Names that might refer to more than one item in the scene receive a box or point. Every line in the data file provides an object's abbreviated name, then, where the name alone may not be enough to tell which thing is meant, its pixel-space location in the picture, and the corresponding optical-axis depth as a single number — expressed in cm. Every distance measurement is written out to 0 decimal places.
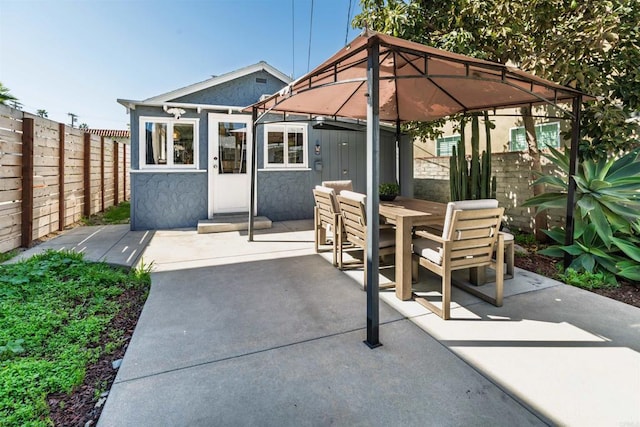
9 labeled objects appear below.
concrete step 686
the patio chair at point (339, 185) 560
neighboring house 616
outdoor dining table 336
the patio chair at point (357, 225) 375
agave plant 370
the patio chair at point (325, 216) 445
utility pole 3316
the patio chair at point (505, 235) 293
